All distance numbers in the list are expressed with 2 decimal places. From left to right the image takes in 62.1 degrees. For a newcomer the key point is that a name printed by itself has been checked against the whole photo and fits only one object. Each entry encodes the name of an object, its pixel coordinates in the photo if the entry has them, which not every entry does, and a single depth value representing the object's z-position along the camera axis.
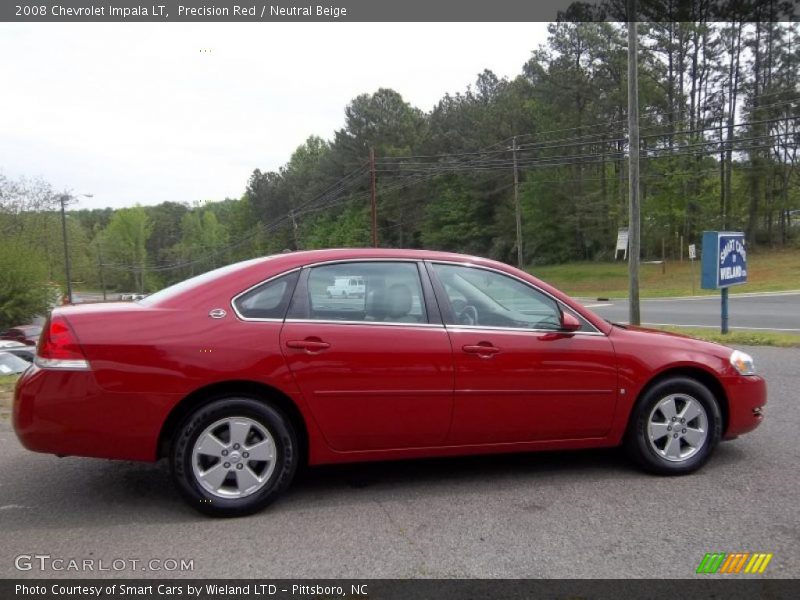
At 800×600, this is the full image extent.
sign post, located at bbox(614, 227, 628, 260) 33.50
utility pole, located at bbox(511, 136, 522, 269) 39.44
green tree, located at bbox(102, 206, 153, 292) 85.69
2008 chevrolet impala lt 3.60
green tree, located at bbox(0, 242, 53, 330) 38.66
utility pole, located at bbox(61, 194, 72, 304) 46.97
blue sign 10.09
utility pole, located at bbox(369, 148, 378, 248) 35.75
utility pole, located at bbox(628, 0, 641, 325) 14.75
